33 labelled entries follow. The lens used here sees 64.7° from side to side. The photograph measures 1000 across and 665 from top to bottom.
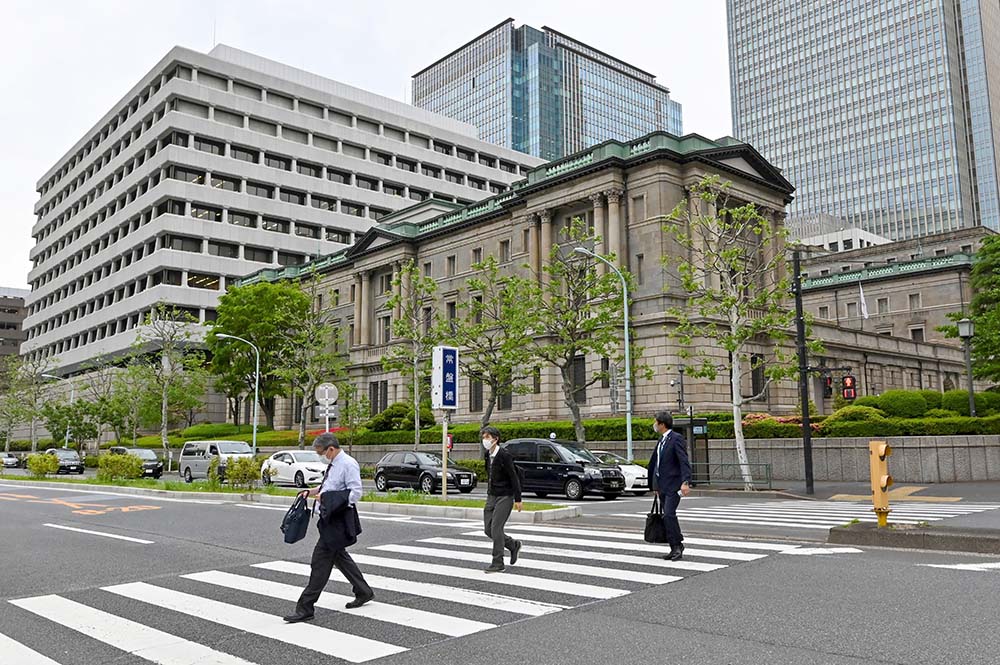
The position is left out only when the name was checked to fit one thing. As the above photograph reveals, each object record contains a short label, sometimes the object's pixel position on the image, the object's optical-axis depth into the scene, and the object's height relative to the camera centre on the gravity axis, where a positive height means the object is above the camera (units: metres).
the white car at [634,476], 25.22 -1.14
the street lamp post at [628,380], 30.23 +2.41
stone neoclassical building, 43.75 +12.72
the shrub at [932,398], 36.22 +1.89
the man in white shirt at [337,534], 7.41 -0.86
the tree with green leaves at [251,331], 58.81 +8.38
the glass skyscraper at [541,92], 155.25 +71.96
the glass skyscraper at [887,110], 123.81 +53.95
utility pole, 24.73 +2.21
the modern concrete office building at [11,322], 133.25 +20.93
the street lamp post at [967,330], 28.84 +3.93
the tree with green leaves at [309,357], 44.47 +5.11
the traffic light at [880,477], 11.41 -0.55
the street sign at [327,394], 25.64 +1.58
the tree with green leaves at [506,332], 36.38 +5.17
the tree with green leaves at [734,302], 27.48 +4.97
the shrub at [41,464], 37.00 -0.89
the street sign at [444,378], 17.09 +1.39
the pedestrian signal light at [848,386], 25.14 +1.68
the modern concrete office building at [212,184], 78.12 +28.21
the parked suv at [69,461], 48.88 -0.99
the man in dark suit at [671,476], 10.41 -0.47
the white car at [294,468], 30.11 -0.95
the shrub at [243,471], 24.41 -0.84
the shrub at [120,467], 31.11 -0.88
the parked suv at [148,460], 42.75 -0.87
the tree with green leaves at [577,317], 34.44 +5.61
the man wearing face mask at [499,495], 9.91 -0.68
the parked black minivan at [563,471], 23.50 -0.88
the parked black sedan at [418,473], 26.50 -1.06
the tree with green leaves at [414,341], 39.88 +5.26
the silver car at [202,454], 37.03 -0.47
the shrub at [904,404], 32.16 +1.40
